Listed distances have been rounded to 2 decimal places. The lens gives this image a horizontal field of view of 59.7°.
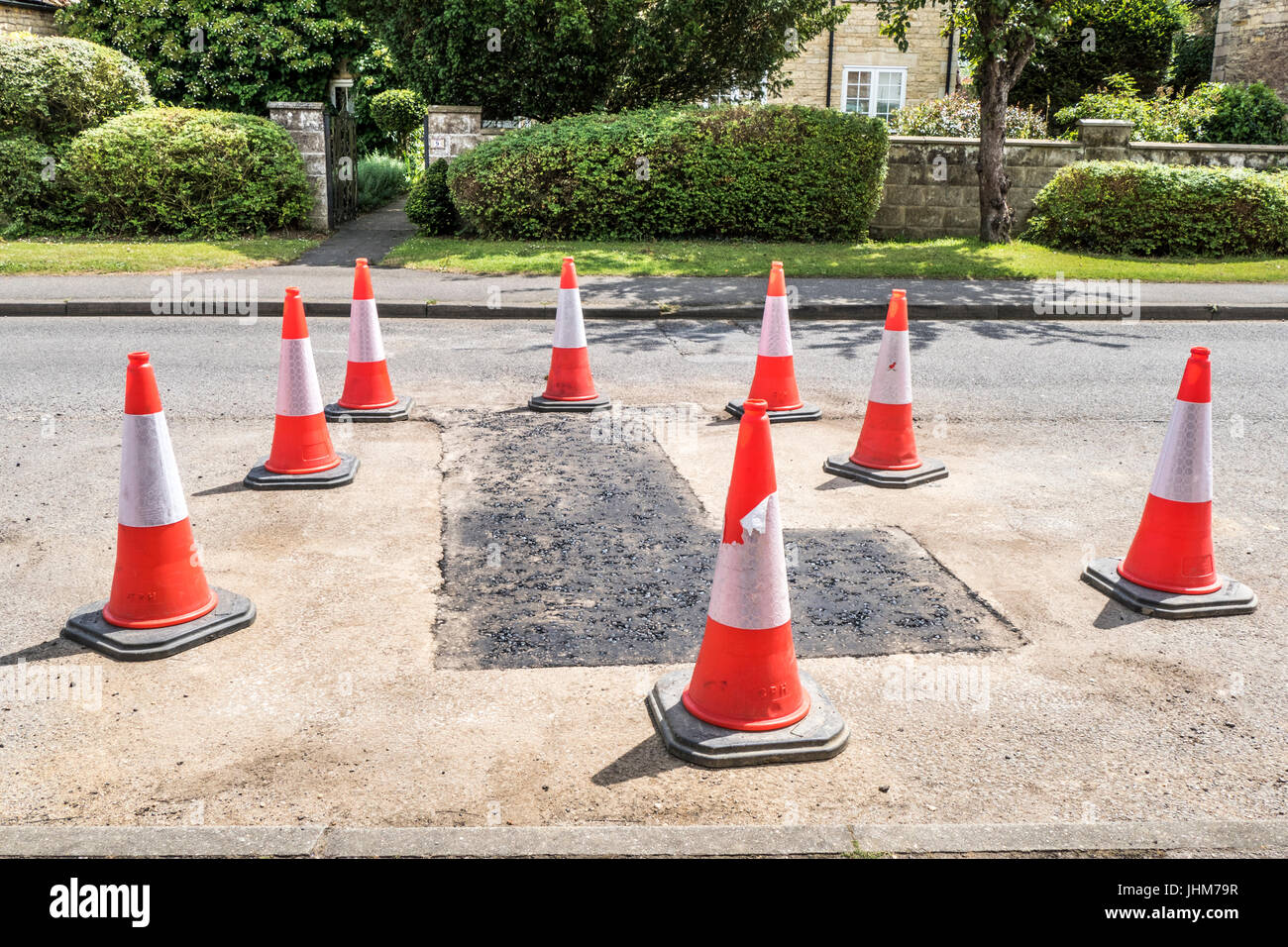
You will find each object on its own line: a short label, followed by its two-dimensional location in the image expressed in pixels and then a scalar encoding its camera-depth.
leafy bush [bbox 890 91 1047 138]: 21.64
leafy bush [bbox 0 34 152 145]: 15.40
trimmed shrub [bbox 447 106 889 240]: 15.46
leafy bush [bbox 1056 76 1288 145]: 21.00
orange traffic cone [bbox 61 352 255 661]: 4.16
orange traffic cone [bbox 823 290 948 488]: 6.14
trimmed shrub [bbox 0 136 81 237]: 15.22
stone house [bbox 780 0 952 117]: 28.64
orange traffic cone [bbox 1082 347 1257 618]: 4.60
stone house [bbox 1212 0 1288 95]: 25.11
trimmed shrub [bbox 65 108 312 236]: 15.12
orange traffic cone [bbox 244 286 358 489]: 5.80
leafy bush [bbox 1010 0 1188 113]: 26.02
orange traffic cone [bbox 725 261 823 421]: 6.94
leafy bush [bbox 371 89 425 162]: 22.64
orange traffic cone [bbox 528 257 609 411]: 7.53
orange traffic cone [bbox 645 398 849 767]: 3.48
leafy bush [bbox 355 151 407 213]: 20.05
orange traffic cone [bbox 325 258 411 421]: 7.11
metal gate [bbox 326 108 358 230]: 16.62
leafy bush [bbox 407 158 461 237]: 16.19
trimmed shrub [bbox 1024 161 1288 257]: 15.69
